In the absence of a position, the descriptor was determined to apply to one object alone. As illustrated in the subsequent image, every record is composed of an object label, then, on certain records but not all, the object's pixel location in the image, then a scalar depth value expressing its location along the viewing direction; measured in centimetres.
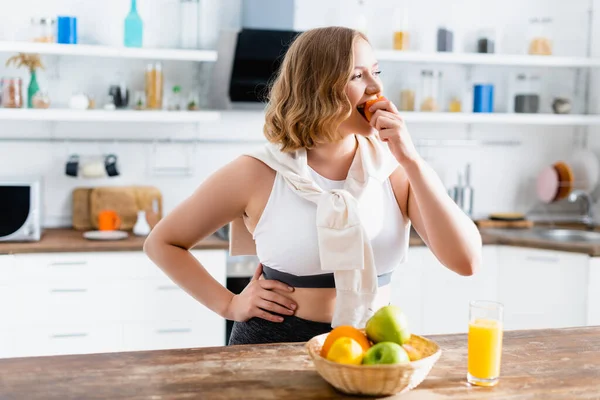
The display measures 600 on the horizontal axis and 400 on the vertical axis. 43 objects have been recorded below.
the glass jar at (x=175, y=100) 394
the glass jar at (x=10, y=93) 364
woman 180
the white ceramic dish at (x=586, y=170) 448
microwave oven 347
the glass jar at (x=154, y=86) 387
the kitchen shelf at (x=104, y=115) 362
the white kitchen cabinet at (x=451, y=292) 384
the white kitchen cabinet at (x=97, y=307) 341
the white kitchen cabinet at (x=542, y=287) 364
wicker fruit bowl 131
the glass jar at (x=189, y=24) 390
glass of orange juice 143
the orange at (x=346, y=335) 137
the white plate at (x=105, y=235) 363
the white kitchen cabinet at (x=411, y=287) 380
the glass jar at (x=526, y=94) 441
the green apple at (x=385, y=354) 131
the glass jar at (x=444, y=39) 425
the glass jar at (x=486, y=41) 433
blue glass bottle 380
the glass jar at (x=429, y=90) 425
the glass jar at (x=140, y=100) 386
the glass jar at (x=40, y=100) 368
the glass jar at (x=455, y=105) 436
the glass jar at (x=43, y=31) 371
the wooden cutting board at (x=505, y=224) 428
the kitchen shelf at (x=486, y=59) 412
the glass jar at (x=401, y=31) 420
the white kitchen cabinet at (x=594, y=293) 359
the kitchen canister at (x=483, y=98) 431
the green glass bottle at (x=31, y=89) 373
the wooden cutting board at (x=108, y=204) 396
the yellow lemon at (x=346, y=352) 133
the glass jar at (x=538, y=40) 439
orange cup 382
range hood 377
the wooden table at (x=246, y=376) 139
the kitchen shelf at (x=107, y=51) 362
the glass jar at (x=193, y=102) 393
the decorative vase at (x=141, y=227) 380
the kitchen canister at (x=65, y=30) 370
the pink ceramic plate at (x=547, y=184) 446
